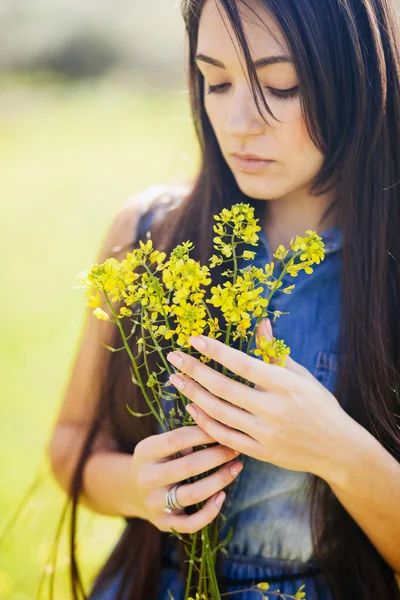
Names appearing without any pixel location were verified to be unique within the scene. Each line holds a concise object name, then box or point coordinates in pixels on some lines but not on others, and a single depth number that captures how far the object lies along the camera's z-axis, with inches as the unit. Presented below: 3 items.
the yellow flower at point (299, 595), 47.2
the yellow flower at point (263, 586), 47.2
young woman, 47.3
